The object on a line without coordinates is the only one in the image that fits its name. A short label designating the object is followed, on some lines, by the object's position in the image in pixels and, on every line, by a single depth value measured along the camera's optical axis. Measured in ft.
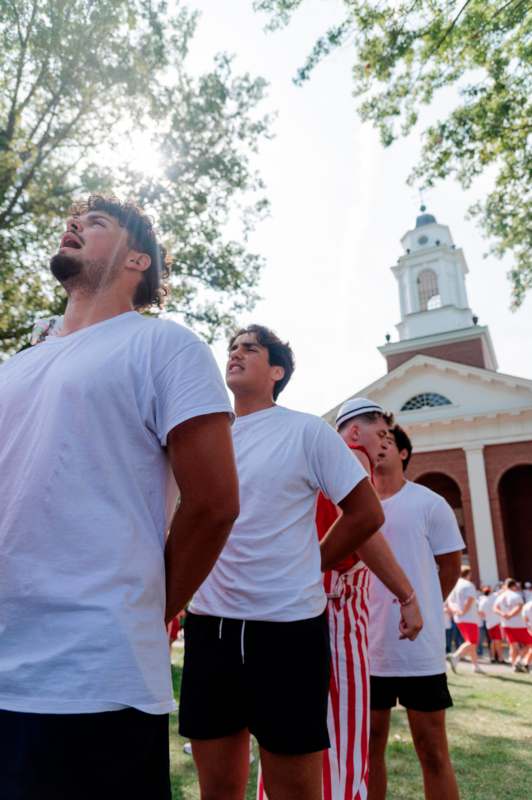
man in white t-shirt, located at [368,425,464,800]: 10.16
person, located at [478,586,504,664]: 49.08
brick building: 83.97
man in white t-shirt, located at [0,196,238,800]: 3.84
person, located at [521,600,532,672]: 40.96
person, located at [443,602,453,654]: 50.56
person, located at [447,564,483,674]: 42.01
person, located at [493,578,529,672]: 44.52
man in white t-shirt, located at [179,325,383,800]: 6.98
